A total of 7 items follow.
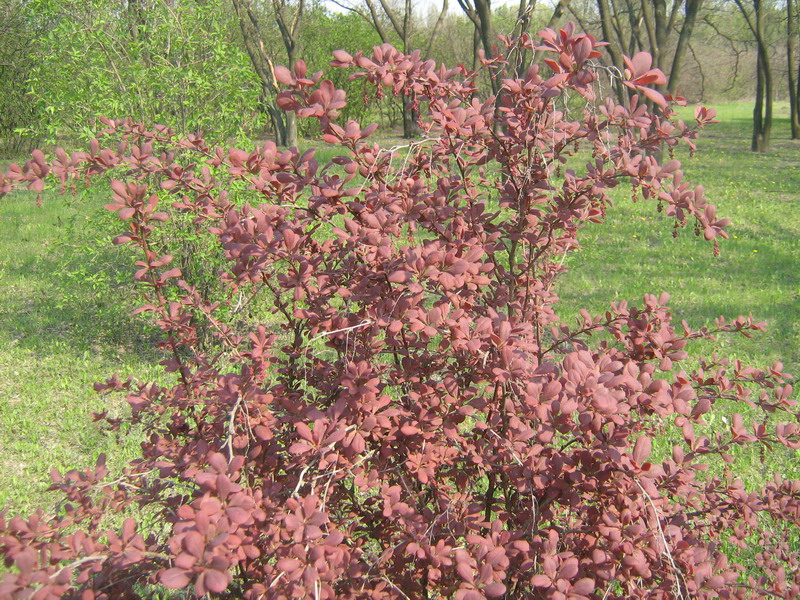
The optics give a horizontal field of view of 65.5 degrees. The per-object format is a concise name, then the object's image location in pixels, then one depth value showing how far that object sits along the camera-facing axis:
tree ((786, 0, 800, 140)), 17.56
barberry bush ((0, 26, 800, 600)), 1.43
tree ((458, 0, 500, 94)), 8.63
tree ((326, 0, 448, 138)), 15.39
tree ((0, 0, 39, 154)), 15.80
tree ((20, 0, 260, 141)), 4.67
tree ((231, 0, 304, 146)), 13.83
